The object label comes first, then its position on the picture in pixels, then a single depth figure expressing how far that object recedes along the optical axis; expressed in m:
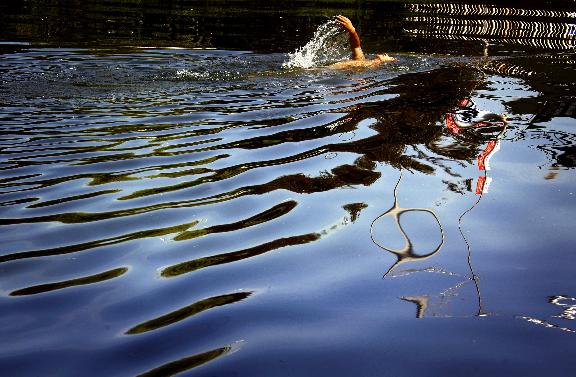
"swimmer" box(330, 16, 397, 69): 9.51
